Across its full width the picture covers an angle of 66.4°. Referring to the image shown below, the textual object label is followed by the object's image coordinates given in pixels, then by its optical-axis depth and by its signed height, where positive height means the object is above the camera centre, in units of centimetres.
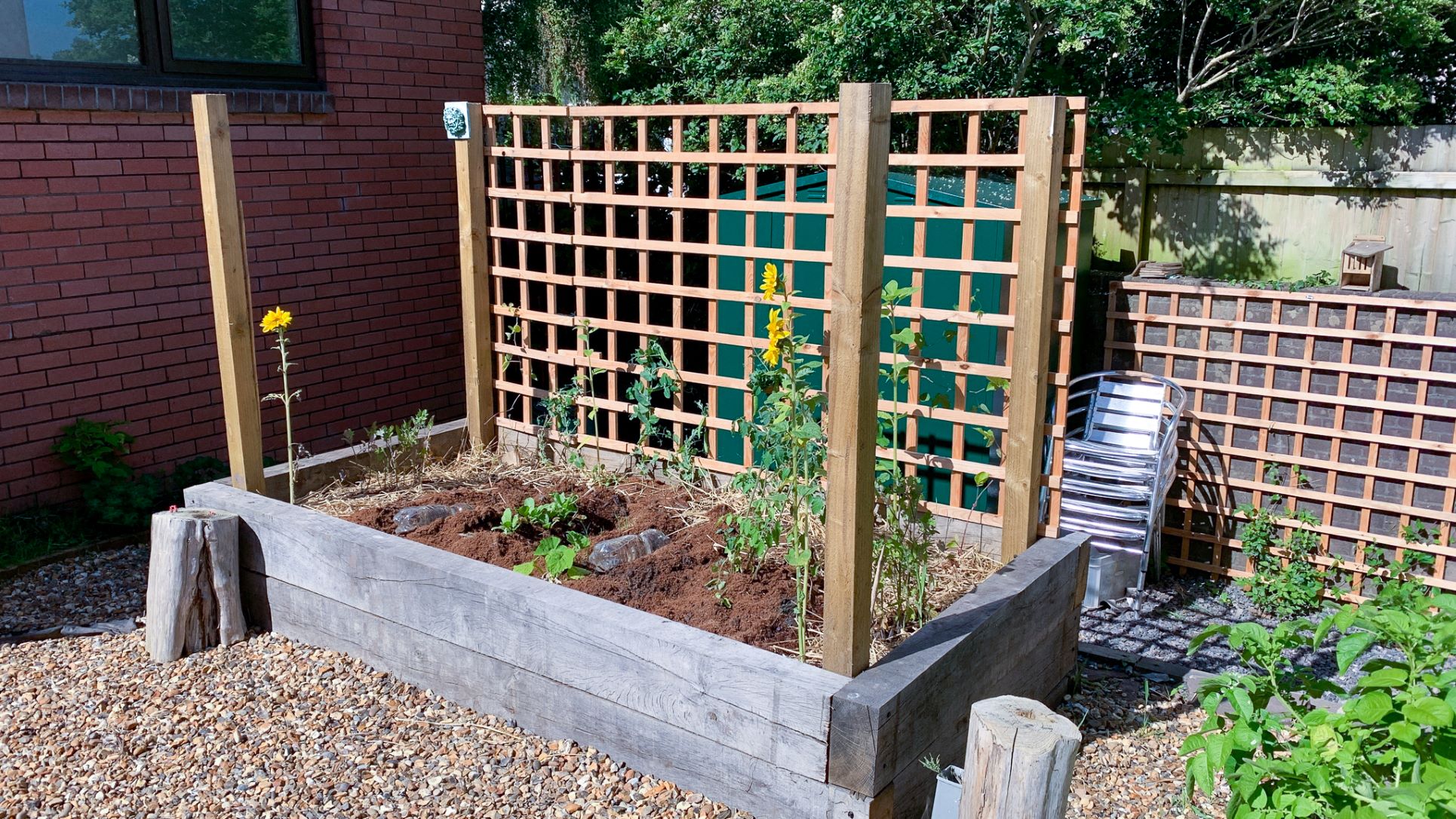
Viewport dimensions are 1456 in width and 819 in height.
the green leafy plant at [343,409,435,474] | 499 -119
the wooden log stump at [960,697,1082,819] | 206 -107
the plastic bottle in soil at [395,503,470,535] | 422 -128
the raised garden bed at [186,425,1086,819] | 276 -136
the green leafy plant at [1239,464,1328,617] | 523 -177
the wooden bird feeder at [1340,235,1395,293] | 569 -42
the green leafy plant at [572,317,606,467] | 481 -85
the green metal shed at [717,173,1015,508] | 474 -44
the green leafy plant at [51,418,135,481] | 504 -121
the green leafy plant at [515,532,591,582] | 356 -122
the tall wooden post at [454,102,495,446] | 502 -48
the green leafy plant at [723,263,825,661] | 332 -85
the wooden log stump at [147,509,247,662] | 388 -140
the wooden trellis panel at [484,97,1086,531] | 382 -41
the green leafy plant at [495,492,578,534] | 420 -124
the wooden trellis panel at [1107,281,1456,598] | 500 -103
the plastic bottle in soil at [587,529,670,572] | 390 -129
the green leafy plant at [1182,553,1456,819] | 194 -102
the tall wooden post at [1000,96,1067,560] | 346 -42
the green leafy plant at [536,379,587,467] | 491 -107
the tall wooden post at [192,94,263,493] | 405 -42
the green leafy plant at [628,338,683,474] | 457 -83
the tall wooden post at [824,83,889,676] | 255 -43
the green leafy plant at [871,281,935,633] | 345 -111
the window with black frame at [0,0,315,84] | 485 +64
